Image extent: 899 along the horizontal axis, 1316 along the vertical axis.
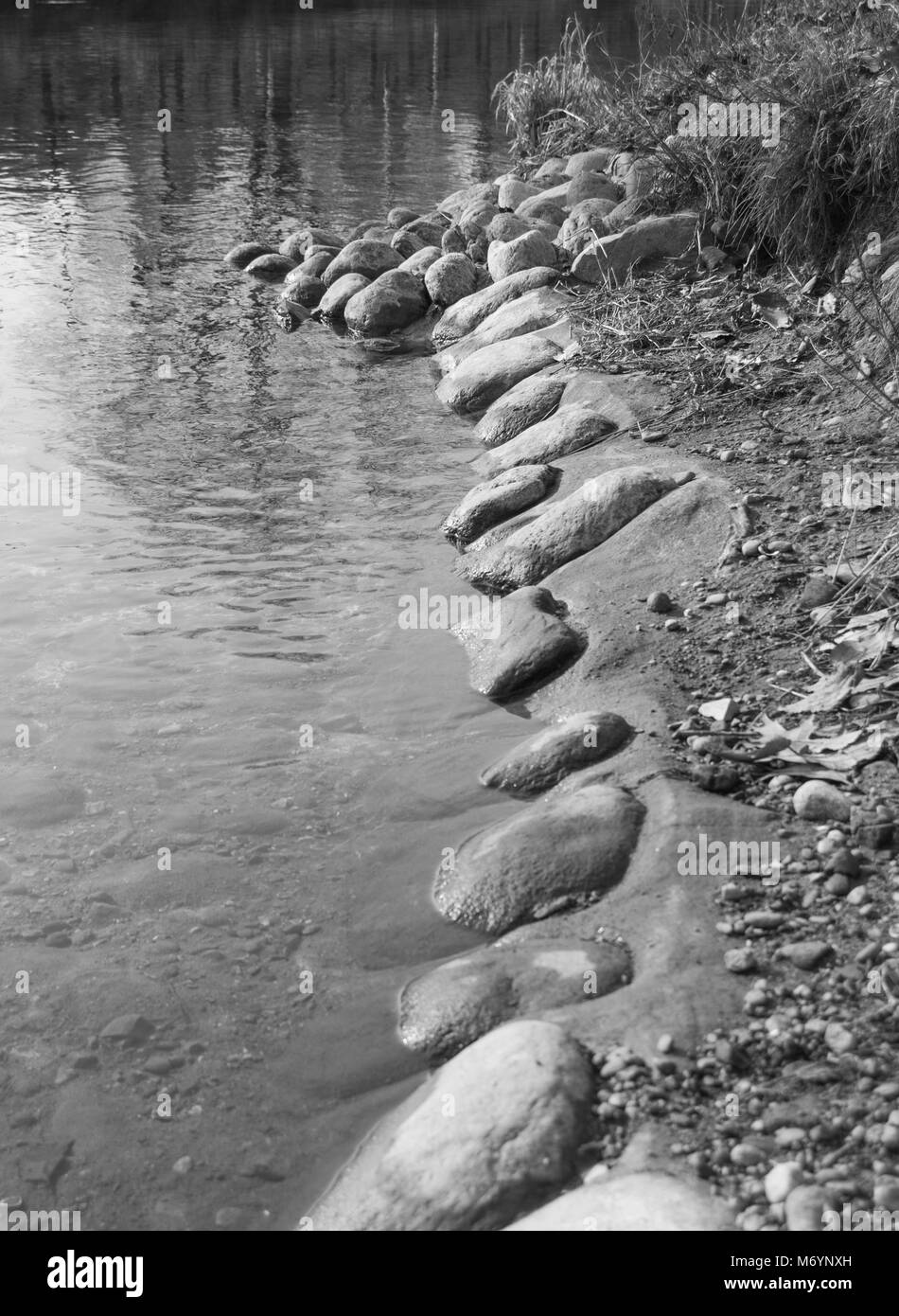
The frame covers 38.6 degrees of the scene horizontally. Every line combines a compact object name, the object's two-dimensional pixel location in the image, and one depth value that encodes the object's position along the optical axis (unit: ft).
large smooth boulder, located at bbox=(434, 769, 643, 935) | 14.41
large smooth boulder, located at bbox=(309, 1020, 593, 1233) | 10.46
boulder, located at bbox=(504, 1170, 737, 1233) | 9.58
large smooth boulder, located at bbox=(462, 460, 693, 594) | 22.17
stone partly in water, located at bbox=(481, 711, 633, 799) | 16.57
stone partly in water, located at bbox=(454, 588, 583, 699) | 19.48
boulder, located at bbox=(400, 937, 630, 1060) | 12.87
